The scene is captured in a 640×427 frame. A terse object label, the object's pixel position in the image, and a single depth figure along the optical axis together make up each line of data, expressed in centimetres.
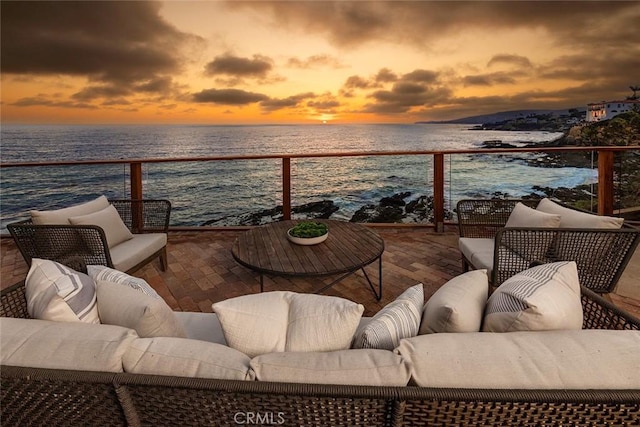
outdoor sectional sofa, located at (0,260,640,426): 76
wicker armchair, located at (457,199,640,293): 192
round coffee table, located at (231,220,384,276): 218
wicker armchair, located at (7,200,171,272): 231
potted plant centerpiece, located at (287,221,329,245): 260
